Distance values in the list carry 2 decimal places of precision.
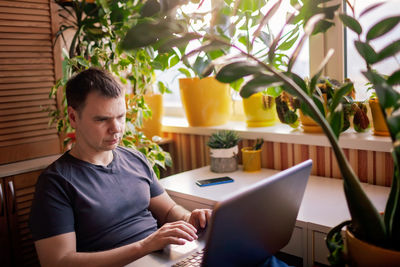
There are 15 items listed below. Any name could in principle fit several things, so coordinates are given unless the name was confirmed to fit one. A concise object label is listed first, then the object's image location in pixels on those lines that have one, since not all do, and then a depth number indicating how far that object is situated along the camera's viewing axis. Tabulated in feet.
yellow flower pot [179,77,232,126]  7.54
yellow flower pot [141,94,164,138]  8.16
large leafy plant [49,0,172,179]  6.63
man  4.11
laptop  2.50
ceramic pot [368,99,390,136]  5.66
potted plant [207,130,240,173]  6.79
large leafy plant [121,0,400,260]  2.63
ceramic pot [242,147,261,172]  6.70
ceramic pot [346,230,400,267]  2.56
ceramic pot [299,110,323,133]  6.29
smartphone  6.14
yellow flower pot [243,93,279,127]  7.00
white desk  4.39
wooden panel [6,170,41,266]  6.46
